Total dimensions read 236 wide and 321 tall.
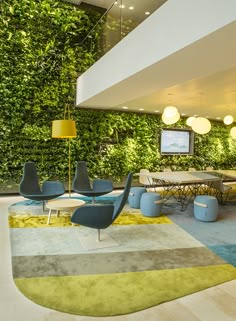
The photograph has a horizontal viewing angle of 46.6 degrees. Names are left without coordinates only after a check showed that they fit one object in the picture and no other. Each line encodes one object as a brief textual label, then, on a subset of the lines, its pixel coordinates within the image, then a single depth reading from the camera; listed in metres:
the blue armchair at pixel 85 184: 6.07
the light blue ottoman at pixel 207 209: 5.02
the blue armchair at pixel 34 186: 5.51
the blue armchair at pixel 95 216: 3.57
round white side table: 4.62
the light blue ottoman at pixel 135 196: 5.97
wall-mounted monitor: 9.77
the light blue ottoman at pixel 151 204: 5.25
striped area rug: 2.46
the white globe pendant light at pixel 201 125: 6.27
